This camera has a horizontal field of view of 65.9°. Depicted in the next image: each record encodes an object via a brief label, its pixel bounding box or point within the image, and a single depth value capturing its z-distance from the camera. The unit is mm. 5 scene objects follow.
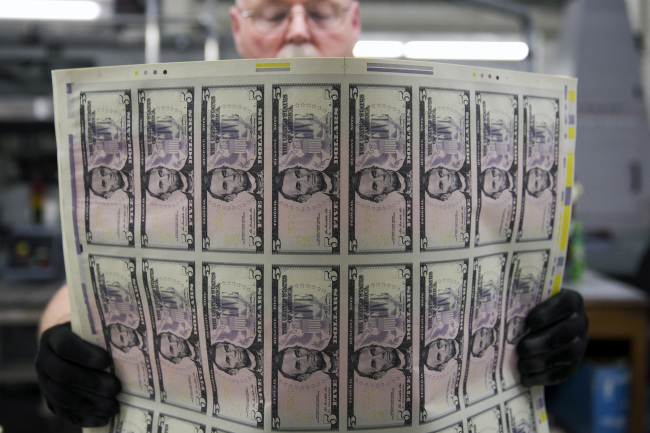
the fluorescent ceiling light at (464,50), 4887
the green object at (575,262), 2161
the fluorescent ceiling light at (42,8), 3877
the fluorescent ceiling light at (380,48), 5340
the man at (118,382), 572
